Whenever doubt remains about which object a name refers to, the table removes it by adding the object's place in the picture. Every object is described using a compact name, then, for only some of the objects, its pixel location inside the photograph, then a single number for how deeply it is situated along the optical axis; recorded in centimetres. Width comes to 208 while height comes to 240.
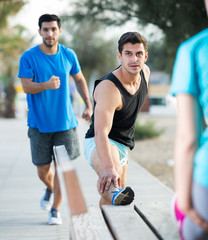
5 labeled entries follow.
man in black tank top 302
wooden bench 197
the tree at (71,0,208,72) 731
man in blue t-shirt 466
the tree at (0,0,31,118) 2216
